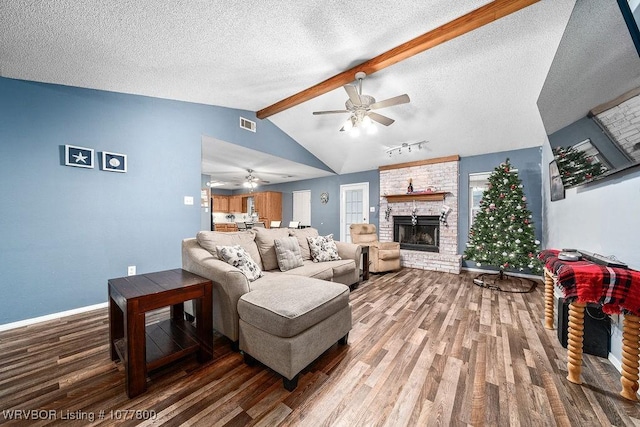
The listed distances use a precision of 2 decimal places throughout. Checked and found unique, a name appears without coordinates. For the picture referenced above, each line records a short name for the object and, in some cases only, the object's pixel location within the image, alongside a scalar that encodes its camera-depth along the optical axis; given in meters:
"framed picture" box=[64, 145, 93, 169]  2.49
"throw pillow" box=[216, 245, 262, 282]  2.09
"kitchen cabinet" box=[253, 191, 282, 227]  8.02
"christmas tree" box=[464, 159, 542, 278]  3.61
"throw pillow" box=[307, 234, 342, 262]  3.22
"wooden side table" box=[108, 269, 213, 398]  1.36
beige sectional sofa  1.80
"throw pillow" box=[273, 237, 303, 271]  2.71
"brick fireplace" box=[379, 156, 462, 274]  4.76
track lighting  4.66
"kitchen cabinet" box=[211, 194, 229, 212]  9.23
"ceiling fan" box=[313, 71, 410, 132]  2.68
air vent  4.08
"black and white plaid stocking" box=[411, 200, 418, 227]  5.23
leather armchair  4.37
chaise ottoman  1.46
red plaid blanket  1.36
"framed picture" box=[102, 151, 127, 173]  2.71
